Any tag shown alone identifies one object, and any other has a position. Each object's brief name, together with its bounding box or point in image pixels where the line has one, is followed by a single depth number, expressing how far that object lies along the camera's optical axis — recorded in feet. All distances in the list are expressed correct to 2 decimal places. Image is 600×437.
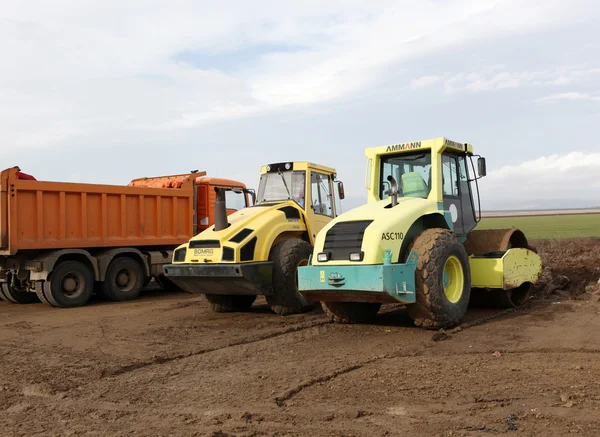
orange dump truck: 38.14
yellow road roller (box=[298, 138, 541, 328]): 25.21
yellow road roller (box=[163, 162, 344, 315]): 31.17
